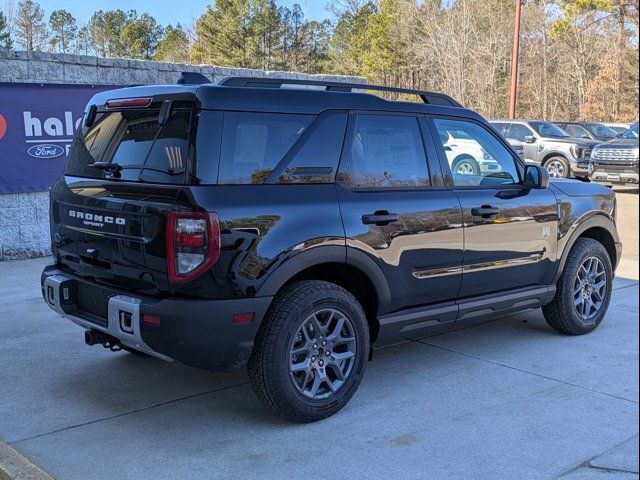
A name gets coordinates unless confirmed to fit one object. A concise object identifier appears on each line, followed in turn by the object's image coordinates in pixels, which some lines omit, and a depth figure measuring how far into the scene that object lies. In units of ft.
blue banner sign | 28.81
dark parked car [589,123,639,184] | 39.04
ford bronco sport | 12.13
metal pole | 74.59
